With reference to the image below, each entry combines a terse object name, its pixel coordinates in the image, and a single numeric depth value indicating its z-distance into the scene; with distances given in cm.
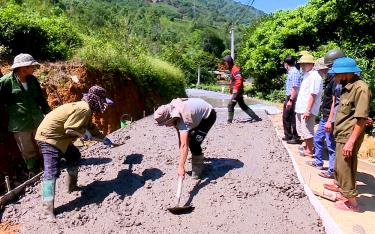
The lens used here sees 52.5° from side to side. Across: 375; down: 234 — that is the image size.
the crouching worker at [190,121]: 435
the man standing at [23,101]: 488
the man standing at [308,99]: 543
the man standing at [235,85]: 750
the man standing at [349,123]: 368
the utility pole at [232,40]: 2828
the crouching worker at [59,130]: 415
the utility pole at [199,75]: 3993
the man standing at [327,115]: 470
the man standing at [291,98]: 630
